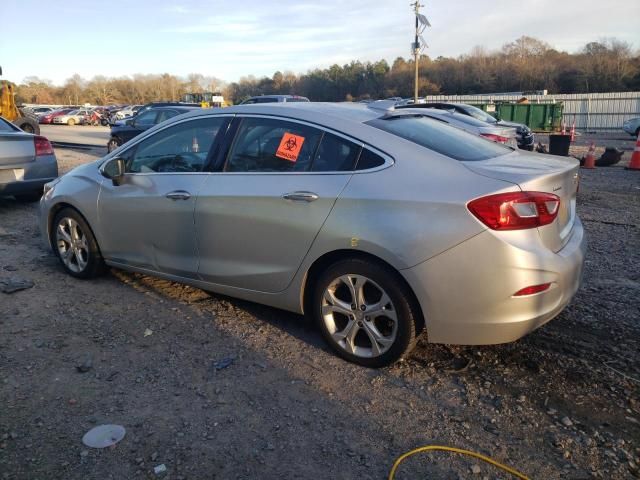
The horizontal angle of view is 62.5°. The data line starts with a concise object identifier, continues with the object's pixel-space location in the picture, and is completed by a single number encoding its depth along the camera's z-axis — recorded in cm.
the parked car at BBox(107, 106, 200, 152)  1466
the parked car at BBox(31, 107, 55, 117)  4405
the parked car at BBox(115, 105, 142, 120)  3669
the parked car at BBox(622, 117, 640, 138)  2645
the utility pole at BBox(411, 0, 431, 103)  3180
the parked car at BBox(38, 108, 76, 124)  4044
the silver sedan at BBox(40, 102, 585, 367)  289
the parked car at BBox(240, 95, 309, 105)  1931
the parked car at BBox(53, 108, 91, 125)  4012
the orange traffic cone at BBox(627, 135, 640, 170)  1235
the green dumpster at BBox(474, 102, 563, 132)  2767
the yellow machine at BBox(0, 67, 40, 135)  1806
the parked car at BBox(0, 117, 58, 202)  754
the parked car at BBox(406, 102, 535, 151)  1336
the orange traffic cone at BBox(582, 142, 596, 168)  1321
